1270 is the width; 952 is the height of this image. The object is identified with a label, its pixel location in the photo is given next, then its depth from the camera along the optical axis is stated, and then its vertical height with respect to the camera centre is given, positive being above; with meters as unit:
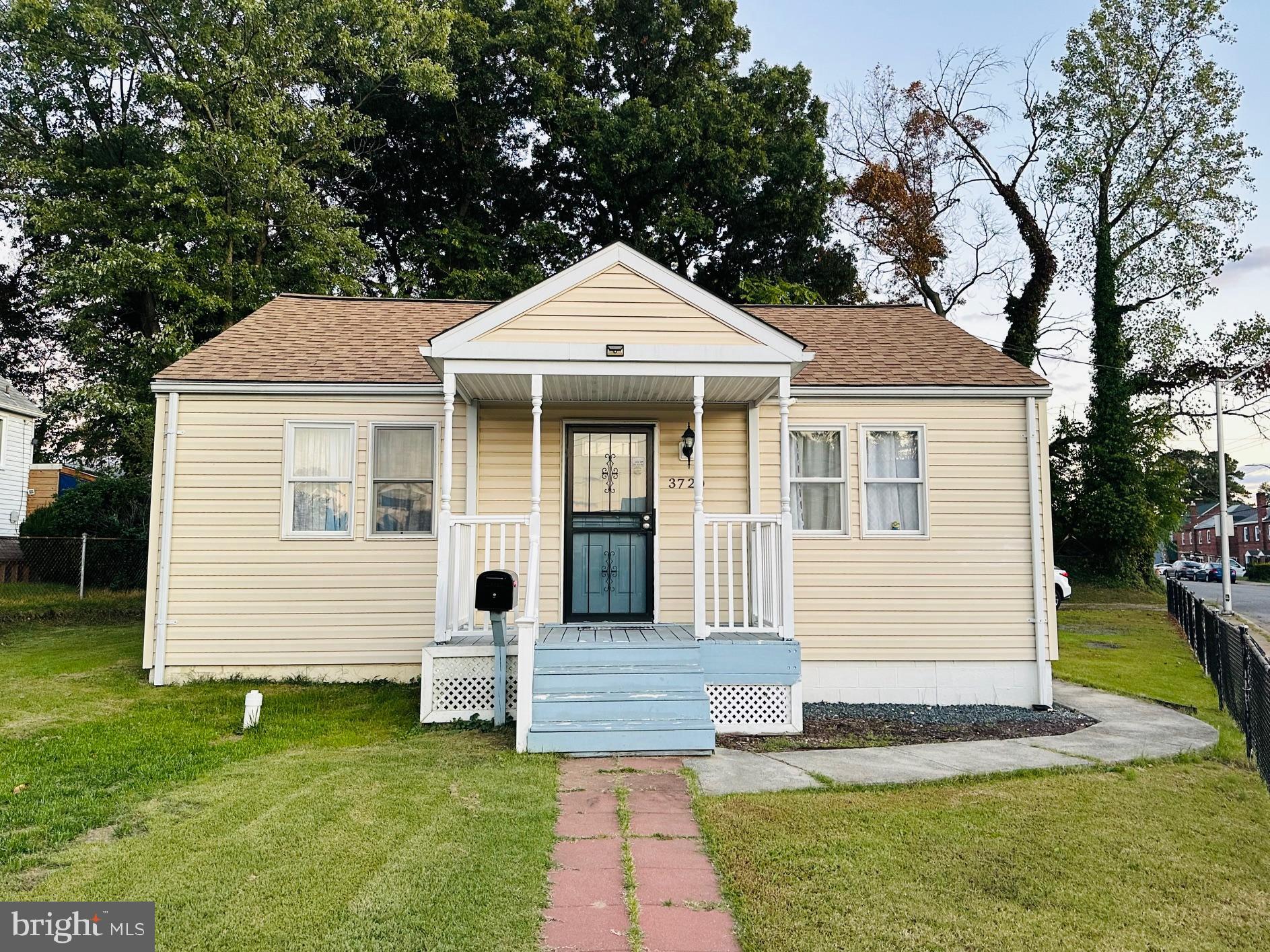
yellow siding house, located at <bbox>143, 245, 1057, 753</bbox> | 8.24 +0.29
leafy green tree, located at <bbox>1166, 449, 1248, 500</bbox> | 24.42 +2.55
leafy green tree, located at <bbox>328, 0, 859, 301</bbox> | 20.09 +10.09
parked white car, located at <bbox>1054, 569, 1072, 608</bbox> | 18.30 -1.03
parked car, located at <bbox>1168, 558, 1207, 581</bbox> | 42.88 -1.71
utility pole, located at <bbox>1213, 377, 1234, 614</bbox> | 17.22 +0.39
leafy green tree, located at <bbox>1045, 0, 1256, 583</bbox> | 21.84 +10.37
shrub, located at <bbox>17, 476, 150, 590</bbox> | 14.54 +0.07
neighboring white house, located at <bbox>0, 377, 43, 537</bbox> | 19.45 +2.11
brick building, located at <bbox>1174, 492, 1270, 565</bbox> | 59.06 +0.65
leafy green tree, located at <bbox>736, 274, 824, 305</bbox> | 19.94 +6.28
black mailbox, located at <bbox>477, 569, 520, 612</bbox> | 6.26 -0.42
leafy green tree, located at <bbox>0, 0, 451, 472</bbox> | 15.29 +7.89
